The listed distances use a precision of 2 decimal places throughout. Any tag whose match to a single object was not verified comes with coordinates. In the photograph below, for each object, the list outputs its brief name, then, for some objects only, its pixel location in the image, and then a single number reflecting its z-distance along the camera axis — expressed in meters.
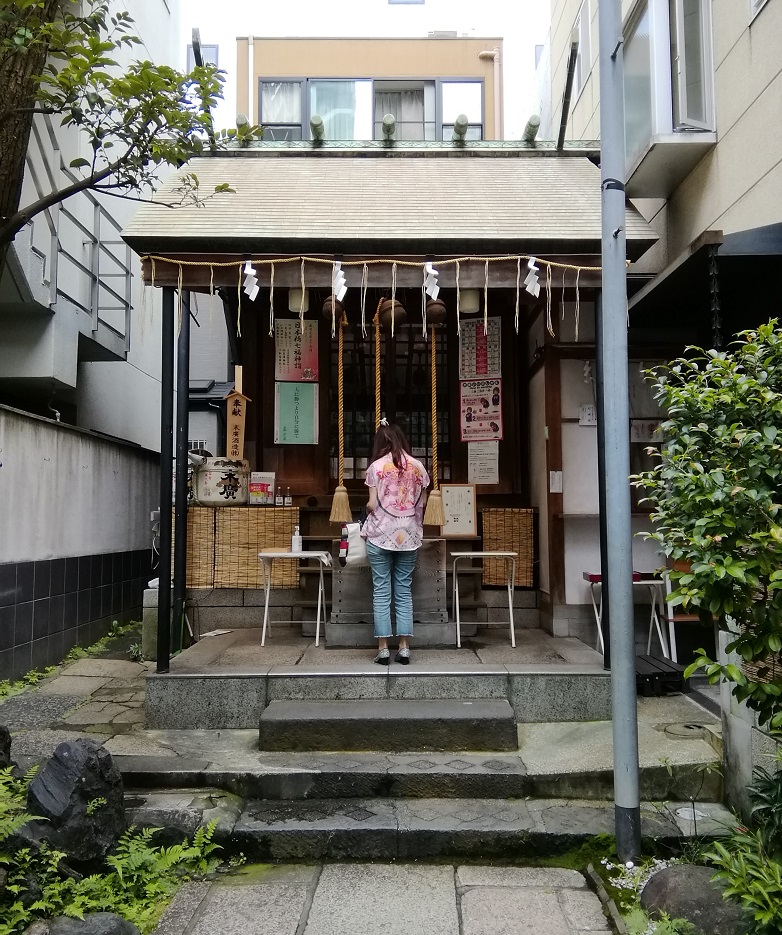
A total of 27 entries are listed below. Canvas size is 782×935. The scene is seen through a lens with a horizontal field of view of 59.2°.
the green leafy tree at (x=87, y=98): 4.21
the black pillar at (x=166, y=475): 5.95
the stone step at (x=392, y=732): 5.25
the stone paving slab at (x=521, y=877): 4.07
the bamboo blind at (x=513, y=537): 8.52
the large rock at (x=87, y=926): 3.31
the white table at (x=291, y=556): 6.96
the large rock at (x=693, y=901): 3.32
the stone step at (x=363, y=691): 5.80
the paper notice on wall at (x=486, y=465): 8.86
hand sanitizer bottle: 7.86
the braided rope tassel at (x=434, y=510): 7.07
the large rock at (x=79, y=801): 3.90
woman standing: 6.39
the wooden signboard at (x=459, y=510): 8.30
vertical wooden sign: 8.49
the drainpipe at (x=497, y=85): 13.36
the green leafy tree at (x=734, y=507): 3.12
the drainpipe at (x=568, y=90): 7.60
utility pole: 4.08
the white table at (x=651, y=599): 7.06
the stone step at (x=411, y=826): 4.33
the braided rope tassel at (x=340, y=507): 7.14
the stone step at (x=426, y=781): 4.76
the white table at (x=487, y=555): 6.94
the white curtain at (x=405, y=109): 13.27
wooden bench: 6.21
